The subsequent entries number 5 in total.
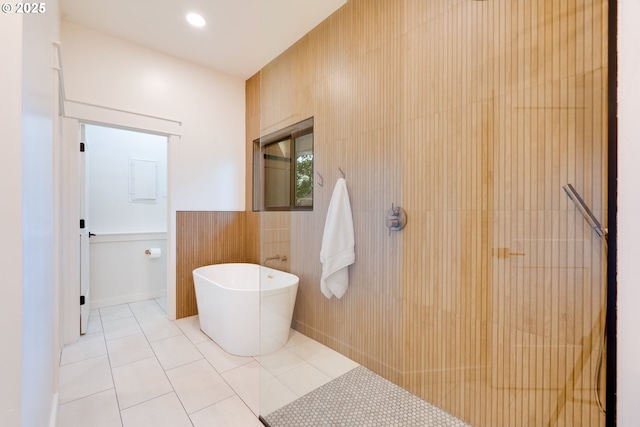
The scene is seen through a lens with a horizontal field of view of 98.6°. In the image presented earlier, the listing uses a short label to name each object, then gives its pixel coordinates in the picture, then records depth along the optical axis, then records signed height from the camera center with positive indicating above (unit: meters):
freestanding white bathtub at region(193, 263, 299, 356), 2.18 -0.83
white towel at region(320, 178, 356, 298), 2.04 -0.23
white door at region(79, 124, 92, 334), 2.53 -0.28
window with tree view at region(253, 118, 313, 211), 2.33 +0.40
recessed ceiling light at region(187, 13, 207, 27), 2.36 +1.68
